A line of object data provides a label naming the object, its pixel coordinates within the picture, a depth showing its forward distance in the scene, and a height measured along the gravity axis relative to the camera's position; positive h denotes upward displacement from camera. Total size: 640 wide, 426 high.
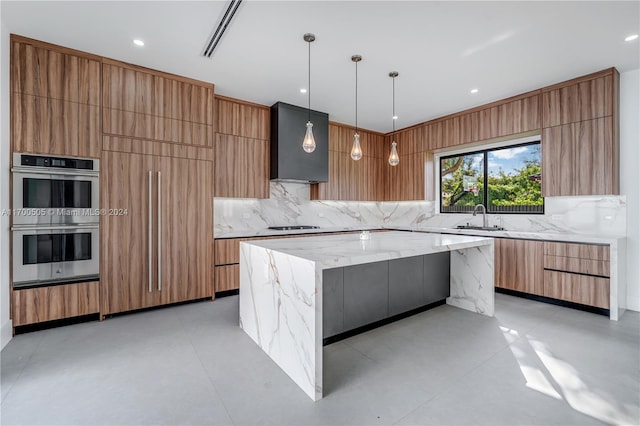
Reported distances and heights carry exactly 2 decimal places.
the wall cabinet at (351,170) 5.41 +0.83
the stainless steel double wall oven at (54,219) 2.71 -0.08
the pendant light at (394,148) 3.22 +0.71
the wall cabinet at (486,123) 3.98 +1.38
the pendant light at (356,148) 2.97 +0.65
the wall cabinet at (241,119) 4.21 +1.40
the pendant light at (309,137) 2.70 +0.70
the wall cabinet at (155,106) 3.16 +1.24
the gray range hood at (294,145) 4.46 +1.06
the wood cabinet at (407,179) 5.46 +0.66
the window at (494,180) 4.37 +0.53
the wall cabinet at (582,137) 3.32 +0.91
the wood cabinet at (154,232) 3.13 -0.23
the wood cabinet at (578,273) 3.19 -0.69
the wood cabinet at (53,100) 2.72 +1.09
